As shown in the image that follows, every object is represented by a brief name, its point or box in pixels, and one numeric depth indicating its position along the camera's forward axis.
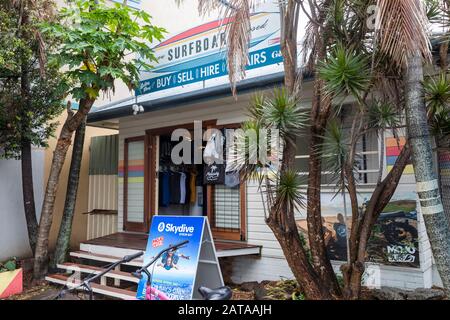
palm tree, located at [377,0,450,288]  3.49
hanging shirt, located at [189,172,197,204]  8.96
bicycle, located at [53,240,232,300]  2.87
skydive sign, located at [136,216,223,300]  4.61
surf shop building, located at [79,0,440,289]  5.32
